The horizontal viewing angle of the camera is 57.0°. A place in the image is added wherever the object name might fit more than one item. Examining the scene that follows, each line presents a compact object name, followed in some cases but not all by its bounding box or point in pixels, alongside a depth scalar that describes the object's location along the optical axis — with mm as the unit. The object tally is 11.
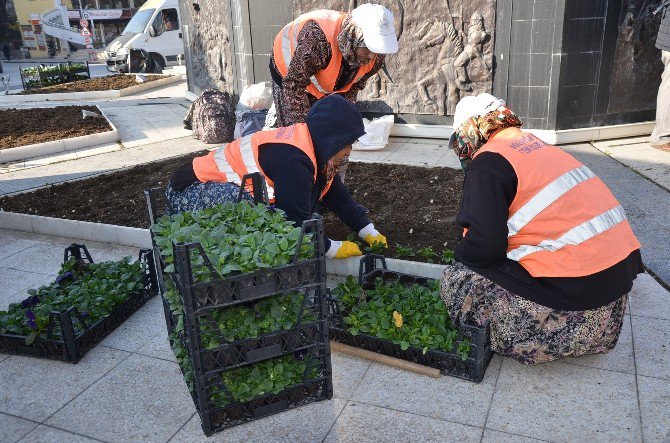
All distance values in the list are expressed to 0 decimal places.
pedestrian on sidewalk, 7469
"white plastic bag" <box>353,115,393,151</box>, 8086
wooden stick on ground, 3332
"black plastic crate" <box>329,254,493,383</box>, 3201
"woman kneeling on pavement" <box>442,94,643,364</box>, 3004
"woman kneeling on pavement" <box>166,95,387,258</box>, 3471
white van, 21750
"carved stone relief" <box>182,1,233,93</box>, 10508
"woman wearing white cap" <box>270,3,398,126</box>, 4246
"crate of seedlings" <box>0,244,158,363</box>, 3623
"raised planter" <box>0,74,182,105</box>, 14539
